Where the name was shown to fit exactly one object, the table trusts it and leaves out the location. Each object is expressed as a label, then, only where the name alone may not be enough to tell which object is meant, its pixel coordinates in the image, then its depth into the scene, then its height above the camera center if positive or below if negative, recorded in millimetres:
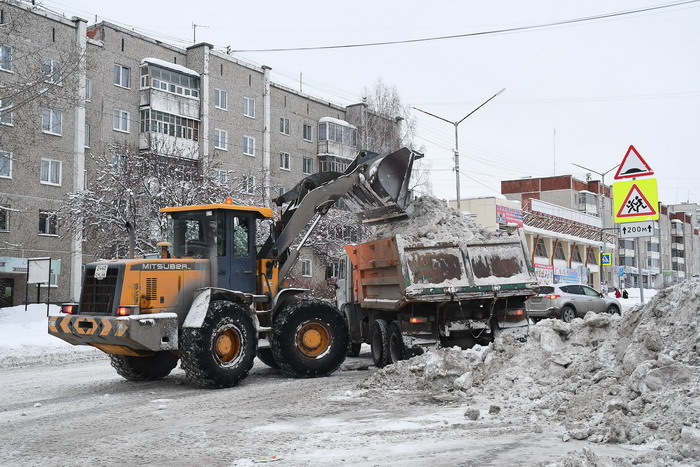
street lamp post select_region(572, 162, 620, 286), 43094 +6115
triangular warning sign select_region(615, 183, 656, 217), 12555 +1281
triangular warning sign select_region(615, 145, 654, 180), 12555 +1938
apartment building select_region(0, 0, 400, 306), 36125 +9129
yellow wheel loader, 10609 -259
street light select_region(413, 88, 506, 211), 35188 +7110
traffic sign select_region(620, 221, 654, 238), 12539 +864
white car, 24609 -785
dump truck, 12102 -190
